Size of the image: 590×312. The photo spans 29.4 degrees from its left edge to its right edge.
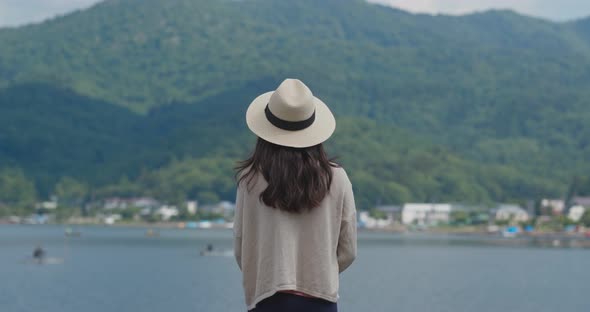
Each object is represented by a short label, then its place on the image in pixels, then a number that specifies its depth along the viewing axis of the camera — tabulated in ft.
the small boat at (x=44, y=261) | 209.28
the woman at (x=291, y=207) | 17.47
